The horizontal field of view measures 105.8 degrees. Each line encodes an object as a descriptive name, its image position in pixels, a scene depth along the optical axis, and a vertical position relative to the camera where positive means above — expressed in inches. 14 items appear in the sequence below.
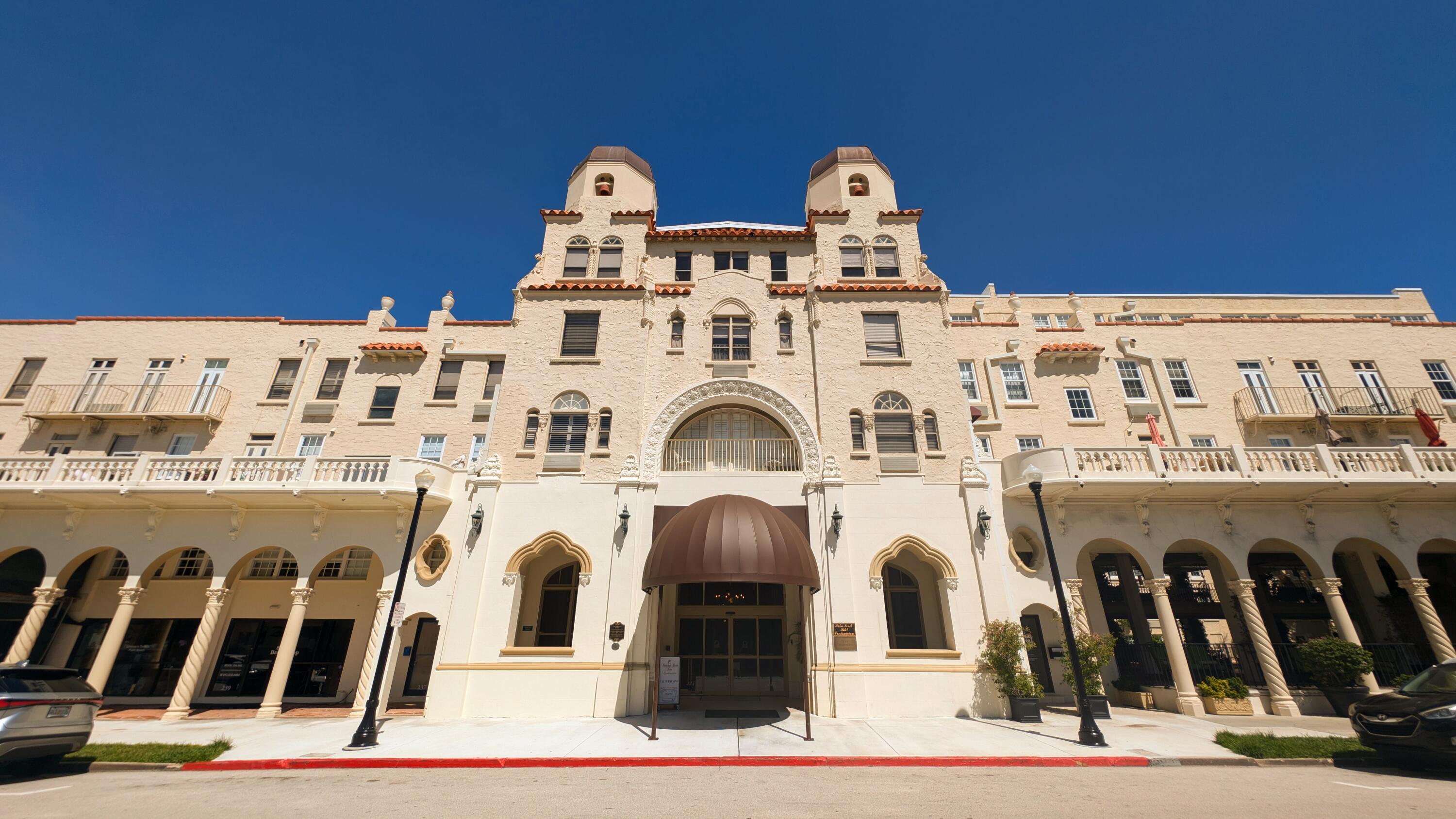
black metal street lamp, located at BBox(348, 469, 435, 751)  493.0 -23.2
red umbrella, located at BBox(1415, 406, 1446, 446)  845.8 +310.1
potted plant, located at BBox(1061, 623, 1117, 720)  606.9 -17.4
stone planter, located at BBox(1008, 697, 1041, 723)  616.4 -66.9
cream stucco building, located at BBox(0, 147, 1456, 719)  697.6 +197.1
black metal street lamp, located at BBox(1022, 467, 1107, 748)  489.4 -16.8
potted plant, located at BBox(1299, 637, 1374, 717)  640.4 -26.1
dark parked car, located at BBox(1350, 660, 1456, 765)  386.0 -50.5
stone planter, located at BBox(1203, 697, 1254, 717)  648.4 -67.1
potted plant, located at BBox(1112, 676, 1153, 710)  713.6 -60.2
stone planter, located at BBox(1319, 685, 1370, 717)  636.1 -54.6
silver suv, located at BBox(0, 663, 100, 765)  375.2 -46.6
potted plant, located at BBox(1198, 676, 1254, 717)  649.6 -56.1
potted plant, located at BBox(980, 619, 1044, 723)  619.8 -27.0
